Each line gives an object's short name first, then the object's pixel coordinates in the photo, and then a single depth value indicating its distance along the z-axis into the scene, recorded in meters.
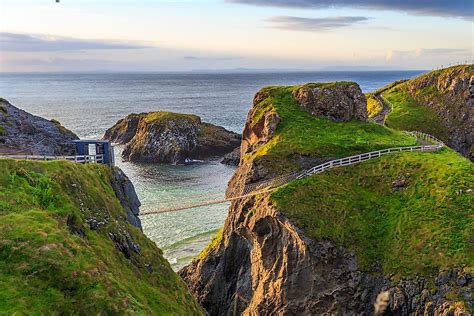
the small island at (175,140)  107.38
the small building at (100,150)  34.00
